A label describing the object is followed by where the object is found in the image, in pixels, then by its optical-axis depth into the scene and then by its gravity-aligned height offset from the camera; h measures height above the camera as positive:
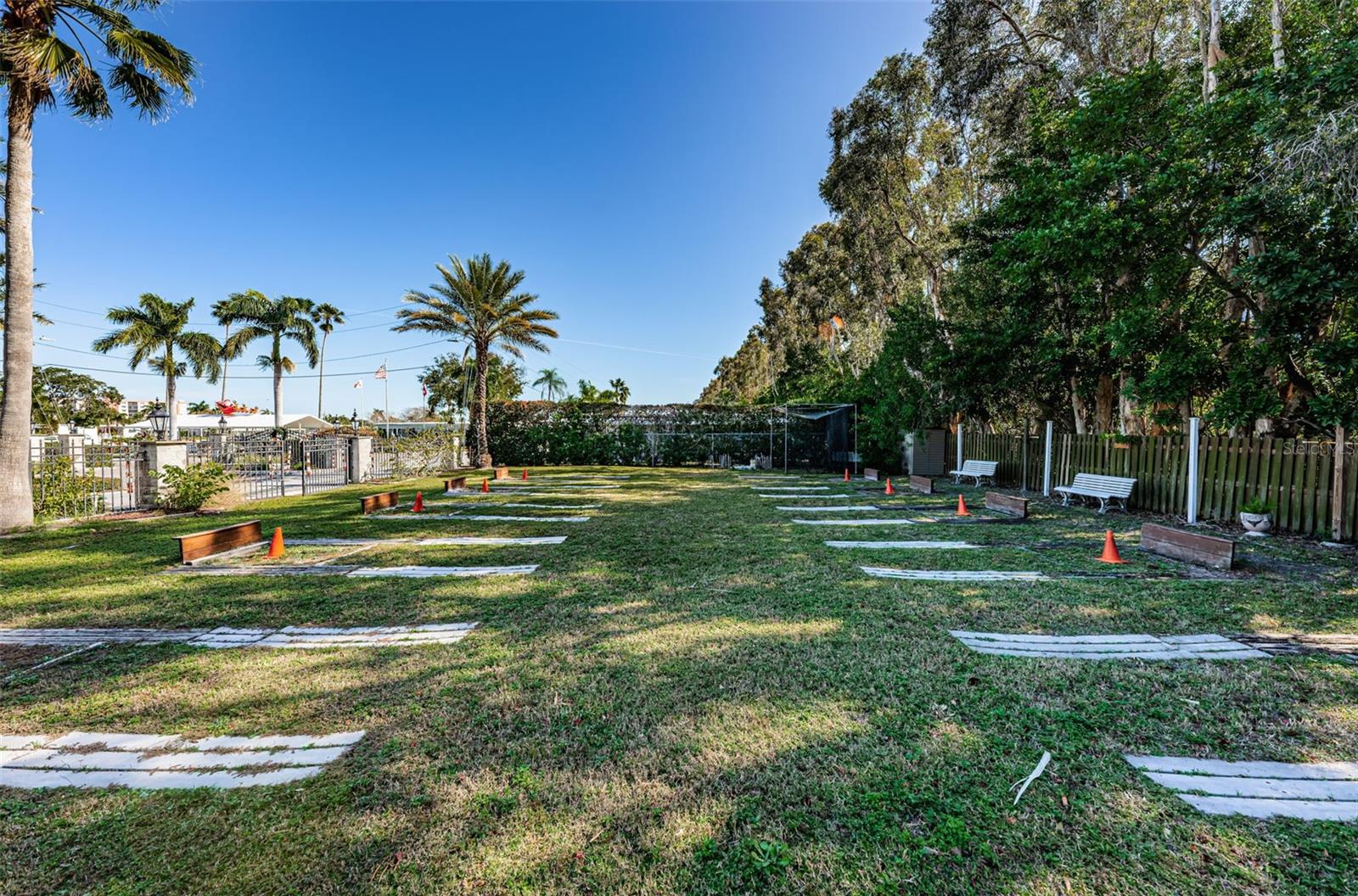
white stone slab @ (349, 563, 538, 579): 5.29 -1.46
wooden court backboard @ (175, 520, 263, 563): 5.66 -1.31
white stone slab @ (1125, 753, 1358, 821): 1.93 -1.36
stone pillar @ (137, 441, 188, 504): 9.35 -0.68
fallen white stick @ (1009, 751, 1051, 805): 2.03 -1.36
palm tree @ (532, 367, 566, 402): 49.78 +5.09
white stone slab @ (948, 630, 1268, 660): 3.30 -1.36
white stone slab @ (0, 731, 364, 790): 2.13 -1.45
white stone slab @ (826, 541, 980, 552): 6.47 -1.36
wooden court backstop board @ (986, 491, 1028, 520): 8.84 -1.13
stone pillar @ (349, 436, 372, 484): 15.23 -0.77
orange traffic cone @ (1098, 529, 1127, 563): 5.73 -1.24
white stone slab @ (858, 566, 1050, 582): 5.07 -1.36
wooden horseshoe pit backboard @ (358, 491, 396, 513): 9.17 -1.30
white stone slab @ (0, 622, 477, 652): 3.57 -1.47
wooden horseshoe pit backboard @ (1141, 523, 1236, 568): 5.30 -1.13
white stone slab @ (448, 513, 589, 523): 8.70 -1.45
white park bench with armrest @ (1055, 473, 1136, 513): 9.20 -0.86
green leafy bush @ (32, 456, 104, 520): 8.30 -1.04
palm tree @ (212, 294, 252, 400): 26.89 +6.05
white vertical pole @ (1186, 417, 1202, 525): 8.17 -0.38
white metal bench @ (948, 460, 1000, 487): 13.34 -0.76
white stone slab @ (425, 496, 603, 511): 10.07 -1.43
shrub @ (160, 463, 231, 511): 9.23 -1.07
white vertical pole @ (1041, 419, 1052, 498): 11.47 -0.74
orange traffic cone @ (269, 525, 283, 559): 5.96 -1.36
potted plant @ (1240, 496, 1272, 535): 7.12 -1.00
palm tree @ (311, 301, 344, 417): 35.50 +7.99
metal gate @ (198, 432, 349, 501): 12.03 -0.80
